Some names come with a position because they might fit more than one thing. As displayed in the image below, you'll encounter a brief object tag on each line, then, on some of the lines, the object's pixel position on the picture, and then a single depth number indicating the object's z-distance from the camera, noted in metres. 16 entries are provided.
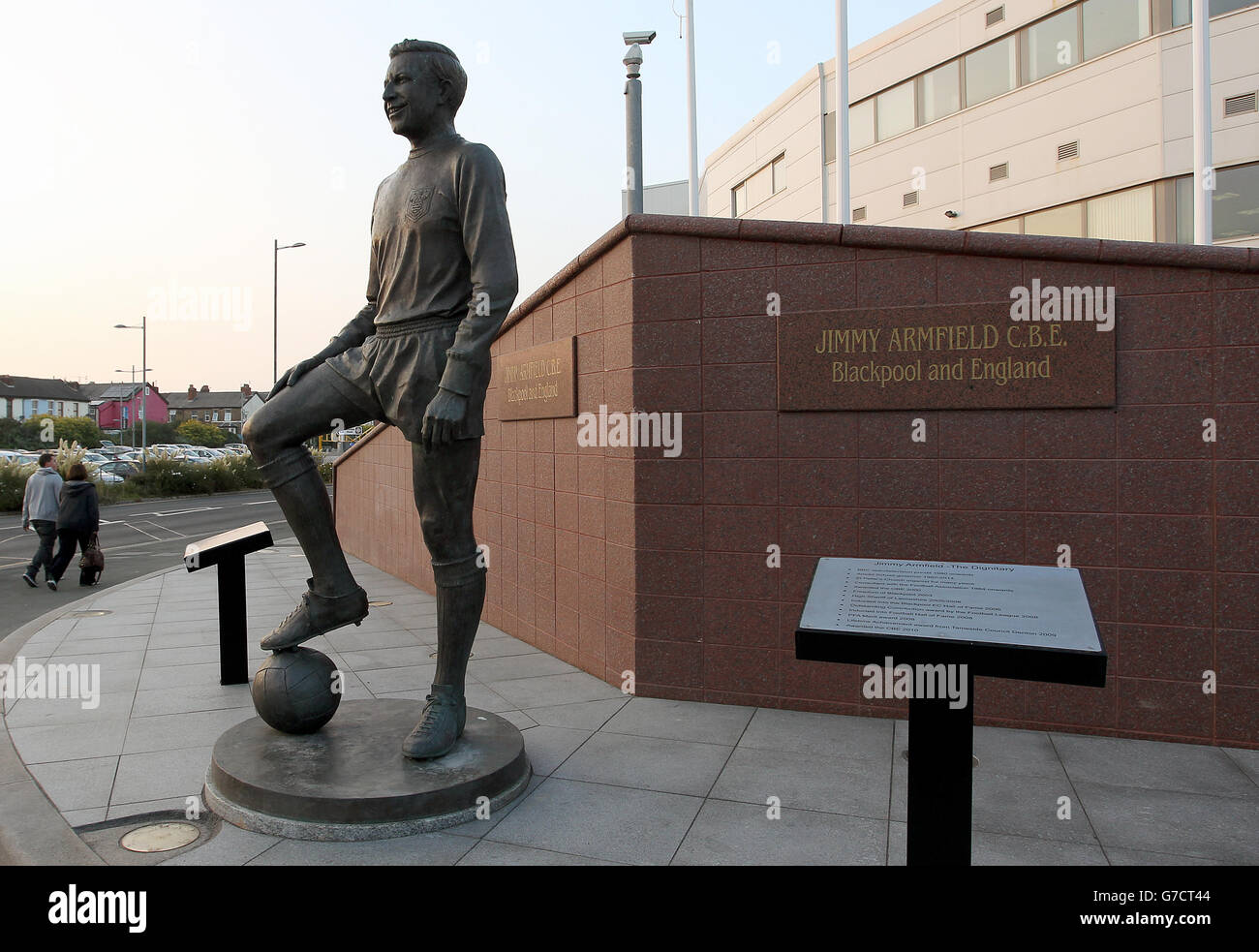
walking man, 11.04
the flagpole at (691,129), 9.85
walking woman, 10.89
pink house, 80.82
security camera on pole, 7.98
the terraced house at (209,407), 92.00
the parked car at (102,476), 28.50
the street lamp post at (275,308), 26.20
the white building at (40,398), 76.25
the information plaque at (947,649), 2.23
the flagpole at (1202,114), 6.41
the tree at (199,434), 60.97
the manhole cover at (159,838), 3.16
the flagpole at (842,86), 8.45
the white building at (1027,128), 15.31
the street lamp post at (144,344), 34.00
